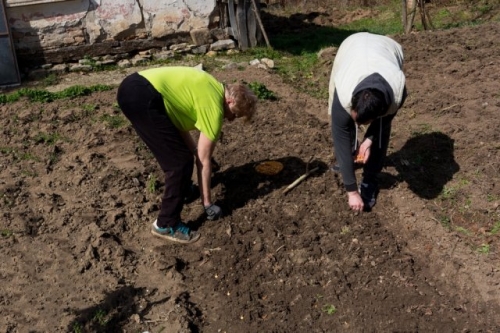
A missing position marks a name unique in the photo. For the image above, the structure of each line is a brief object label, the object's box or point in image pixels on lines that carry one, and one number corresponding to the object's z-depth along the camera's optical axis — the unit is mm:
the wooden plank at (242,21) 10070
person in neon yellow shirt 4227
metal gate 8562
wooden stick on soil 5298
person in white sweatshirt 3865
